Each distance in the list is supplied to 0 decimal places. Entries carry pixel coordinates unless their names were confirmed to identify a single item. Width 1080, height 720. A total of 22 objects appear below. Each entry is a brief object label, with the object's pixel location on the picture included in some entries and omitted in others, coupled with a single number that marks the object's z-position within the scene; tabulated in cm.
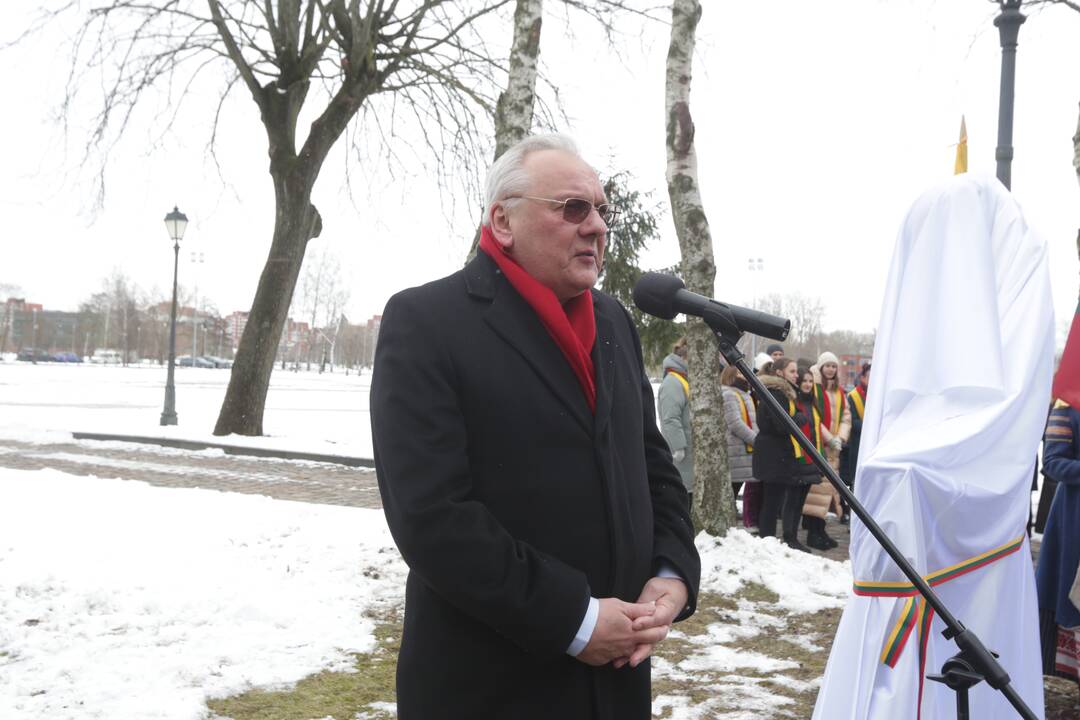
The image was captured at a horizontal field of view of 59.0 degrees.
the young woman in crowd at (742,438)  928
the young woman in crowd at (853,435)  1017
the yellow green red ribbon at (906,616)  260
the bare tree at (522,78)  812
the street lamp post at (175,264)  1956
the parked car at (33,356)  8538
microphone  226
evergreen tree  1898
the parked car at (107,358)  9925
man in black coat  201
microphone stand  192
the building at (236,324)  13376
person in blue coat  456
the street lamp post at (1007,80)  791
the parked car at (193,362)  9047
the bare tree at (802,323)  8562
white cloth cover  259
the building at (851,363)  6544
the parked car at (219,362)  9132
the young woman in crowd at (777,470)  855
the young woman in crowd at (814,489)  916
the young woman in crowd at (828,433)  928
